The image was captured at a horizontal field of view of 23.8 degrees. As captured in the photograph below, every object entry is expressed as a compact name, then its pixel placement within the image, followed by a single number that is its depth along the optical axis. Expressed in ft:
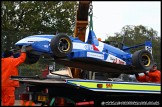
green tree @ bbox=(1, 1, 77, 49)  104.68
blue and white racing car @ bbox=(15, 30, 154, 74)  30.04
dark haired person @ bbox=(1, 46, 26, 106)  27.14
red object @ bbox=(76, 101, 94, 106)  24.48
